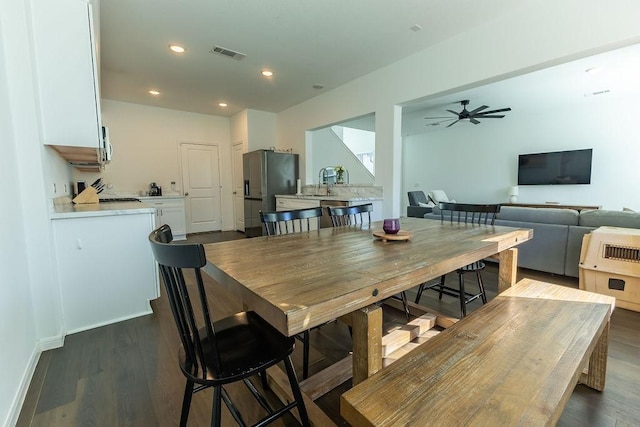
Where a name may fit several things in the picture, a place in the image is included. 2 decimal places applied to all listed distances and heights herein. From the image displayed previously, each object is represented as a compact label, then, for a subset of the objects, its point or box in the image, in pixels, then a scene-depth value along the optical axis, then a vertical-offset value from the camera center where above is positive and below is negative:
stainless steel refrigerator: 5.62 +0.18
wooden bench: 0.77 -0.61
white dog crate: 2.44 -0.72
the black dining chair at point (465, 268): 2.21 -0.65
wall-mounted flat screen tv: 5.90 +0.37
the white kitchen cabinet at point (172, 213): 5.65 -0.46
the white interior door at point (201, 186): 6.46 +0.09
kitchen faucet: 6.46 +0.27
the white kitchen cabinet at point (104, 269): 2.14 -0.63
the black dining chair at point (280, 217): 2.03 -0.21
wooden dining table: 0.87 -0.33
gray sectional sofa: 2.97 -0.50
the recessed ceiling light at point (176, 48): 3.37 +1.71
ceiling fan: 5.28 +1.33
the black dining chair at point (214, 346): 0.92 -0.64
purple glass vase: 1.77 -0.24
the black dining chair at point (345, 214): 2.45 -0.23
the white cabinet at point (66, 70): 1.98 +0.89
